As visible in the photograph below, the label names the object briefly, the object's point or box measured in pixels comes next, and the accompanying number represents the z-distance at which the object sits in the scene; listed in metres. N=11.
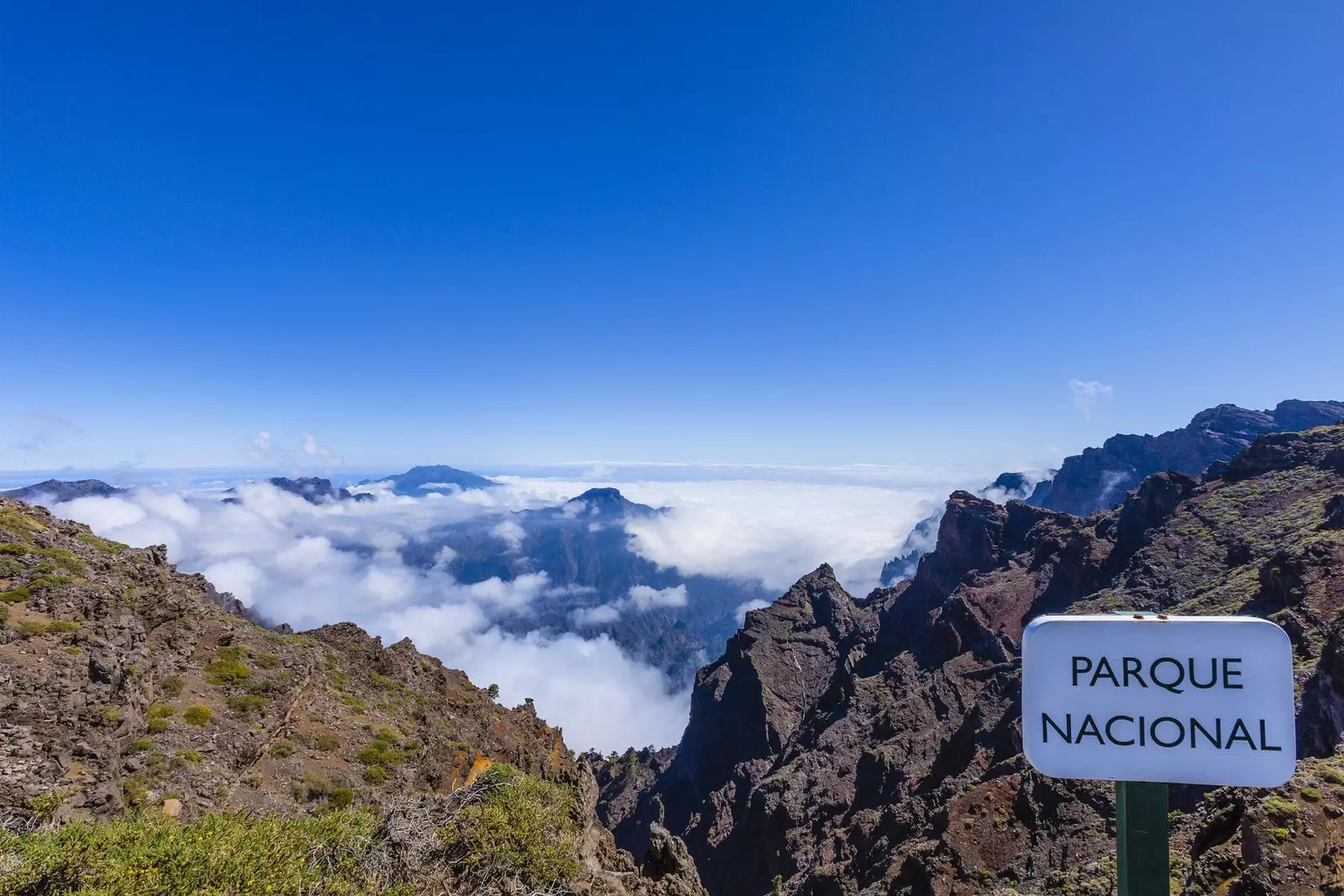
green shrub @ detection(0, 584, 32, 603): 17.38
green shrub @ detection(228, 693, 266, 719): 21.50
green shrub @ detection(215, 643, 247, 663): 24.47
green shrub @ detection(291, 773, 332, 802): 19.02
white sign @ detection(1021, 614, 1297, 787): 3.50
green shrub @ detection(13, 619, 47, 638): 16.25
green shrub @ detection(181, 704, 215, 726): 19.50
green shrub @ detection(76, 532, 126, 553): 24.39
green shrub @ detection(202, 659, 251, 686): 22.89
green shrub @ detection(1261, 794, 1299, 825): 15.80
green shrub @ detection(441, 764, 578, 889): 12.38
